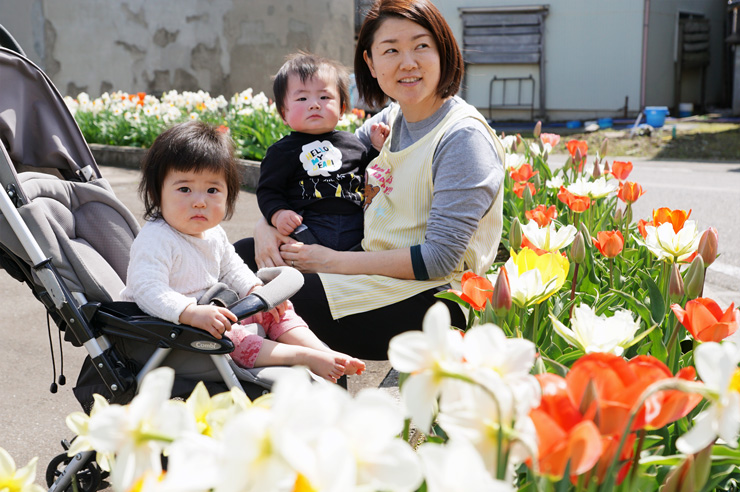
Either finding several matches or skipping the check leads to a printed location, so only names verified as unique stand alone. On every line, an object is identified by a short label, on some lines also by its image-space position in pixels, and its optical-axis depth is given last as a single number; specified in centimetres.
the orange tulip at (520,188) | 331
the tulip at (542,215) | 238
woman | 238
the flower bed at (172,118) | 801
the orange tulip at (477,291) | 160
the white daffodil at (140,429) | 70
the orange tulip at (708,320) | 131
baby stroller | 197
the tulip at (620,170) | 338
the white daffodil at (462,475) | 60
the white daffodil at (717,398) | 73
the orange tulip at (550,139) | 430
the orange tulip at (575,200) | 269
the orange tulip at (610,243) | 219
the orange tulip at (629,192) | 283
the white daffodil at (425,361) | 73
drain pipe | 1627
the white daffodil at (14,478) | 87
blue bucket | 1391
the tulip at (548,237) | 200
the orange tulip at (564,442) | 74
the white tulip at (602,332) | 121
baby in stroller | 215
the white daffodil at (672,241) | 194
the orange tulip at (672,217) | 202
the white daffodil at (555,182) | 340
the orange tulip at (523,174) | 338
